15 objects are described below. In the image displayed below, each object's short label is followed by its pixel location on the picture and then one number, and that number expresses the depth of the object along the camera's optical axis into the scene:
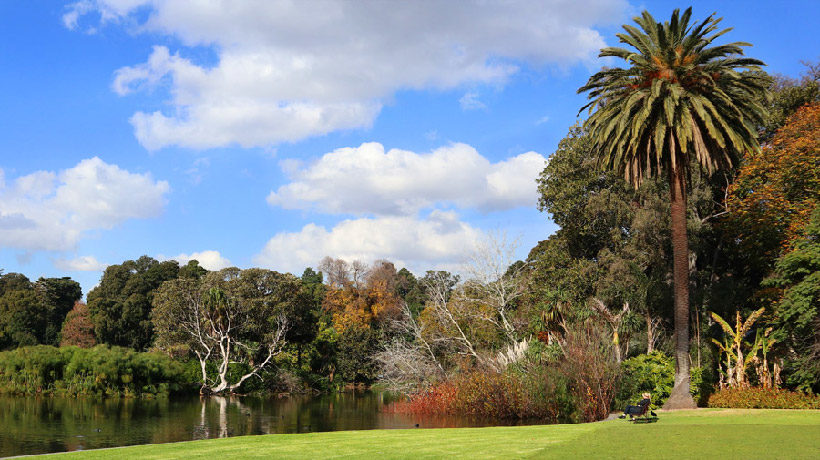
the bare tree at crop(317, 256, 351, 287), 85.33
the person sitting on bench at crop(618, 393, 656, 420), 20.52
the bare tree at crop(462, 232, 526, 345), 40.68
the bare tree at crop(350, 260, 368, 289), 80.62
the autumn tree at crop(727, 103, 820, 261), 30.98
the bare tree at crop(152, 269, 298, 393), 55.03
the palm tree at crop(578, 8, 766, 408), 26.92
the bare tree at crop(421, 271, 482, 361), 41.56
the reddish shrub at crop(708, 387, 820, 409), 25.84
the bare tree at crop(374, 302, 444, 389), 40.03
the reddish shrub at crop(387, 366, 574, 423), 29.55
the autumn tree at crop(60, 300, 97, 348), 71.69
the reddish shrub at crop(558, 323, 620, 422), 28.05
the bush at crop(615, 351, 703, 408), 29.50
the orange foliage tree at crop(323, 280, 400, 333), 72.14
